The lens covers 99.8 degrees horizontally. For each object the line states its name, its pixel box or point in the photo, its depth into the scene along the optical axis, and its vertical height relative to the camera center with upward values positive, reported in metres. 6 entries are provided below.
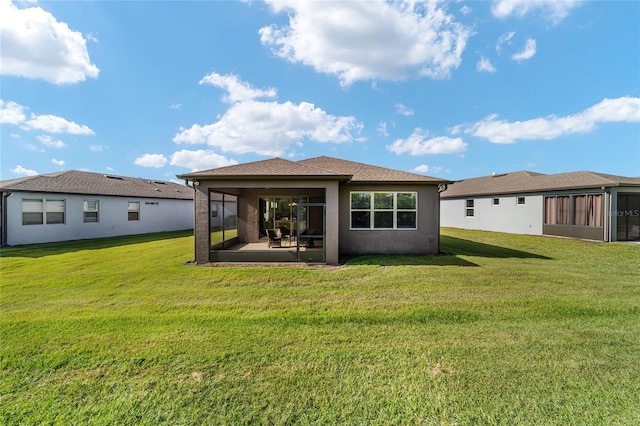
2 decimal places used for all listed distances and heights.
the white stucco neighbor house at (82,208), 13.91 +0.17
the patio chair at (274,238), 11.66 -1.19
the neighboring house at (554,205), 14.43 +0.34
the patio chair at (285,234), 12.97 -1.15
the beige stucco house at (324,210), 9.35 +0.02
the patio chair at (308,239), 12.44 -1.36
